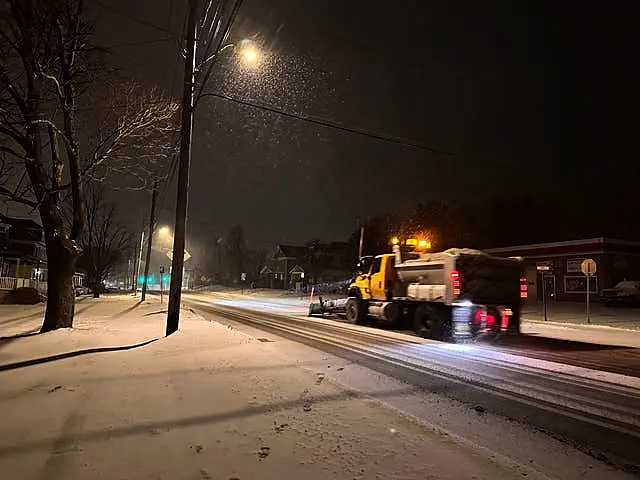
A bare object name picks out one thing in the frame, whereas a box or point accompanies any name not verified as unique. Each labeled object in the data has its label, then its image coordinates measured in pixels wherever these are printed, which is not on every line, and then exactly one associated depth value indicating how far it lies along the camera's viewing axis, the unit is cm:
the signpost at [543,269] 2223
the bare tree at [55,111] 1291
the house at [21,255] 3544
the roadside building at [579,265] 3994
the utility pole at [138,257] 4884
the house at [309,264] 8556
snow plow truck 1500
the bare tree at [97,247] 4562
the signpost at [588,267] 2133
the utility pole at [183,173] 1404
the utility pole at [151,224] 3596
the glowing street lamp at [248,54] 1349
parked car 3369
